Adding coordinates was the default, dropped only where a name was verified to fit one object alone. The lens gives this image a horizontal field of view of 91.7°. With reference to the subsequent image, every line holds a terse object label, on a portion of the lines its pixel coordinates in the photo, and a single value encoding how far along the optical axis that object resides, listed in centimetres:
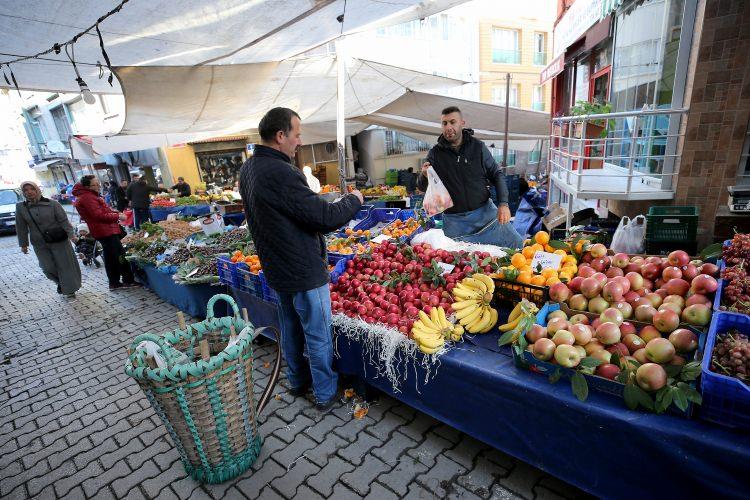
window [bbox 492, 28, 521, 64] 2088
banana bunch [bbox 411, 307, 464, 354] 234
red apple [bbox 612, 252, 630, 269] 256
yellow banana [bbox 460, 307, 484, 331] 254
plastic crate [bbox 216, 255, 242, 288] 419
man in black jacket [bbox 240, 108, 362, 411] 247
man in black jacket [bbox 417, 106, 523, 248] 403
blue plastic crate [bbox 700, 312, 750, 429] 142
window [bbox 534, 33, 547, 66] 2186
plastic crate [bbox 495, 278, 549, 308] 251
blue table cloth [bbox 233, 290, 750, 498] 152
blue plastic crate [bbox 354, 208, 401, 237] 590
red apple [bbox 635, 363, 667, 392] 163
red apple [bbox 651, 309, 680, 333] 193
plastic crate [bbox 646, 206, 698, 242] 335
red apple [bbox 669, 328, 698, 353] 178
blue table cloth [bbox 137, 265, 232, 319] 480
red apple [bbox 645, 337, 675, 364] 174
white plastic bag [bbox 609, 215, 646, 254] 351
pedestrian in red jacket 605
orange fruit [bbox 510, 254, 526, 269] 279
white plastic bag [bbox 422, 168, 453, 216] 407
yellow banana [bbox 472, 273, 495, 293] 263
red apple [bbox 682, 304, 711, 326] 195
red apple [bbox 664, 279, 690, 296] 218
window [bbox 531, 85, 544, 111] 2234
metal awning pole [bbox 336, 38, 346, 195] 530
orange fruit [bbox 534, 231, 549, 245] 304
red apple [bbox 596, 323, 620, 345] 194
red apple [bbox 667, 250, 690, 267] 238
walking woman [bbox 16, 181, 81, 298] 582
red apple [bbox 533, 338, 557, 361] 191
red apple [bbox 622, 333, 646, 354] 190
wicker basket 206
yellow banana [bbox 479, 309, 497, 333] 254
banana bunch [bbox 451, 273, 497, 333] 255
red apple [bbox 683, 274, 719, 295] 205
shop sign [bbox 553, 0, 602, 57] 676
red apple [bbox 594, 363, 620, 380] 179
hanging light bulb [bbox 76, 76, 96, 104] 475
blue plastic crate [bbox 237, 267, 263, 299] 377
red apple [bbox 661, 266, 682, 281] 227
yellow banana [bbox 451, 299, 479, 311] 262
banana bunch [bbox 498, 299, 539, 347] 211
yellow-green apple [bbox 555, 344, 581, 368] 183
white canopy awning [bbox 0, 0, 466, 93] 324
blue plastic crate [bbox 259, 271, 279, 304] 357
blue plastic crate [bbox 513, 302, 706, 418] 173
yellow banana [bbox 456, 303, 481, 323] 256
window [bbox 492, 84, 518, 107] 2150
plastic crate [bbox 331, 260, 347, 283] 352
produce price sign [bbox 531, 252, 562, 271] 268
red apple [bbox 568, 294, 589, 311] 230
